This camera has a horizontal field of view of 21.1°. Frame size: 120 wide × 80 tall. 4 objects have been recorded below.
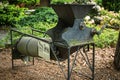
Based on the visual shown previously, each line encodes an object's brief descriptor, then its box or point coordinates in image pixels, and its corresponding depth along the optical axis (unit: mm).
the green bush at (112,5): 13227
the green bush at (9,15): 10556
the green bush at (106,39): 7394
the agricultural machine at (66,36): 4180
